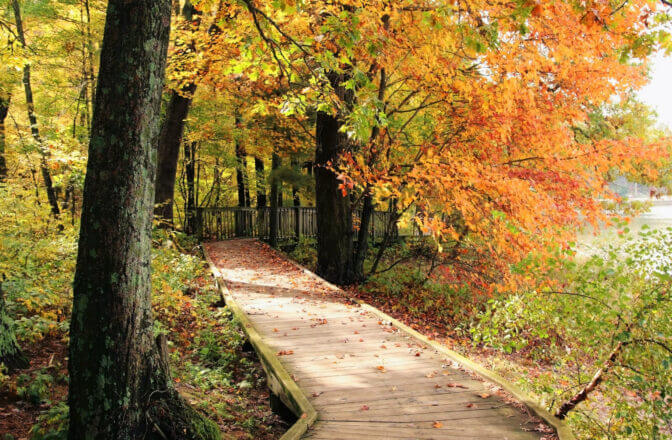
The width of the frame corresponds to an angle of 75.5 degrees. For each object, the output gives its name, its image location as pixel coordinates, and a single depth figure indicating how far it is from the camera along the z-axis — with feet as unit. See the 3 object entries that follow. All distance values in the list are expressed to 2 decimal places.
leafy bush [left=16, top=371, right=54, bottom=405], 12.12
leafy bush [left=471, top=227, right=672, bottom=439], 10.44
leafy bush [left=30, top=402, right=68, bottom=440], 10.27
